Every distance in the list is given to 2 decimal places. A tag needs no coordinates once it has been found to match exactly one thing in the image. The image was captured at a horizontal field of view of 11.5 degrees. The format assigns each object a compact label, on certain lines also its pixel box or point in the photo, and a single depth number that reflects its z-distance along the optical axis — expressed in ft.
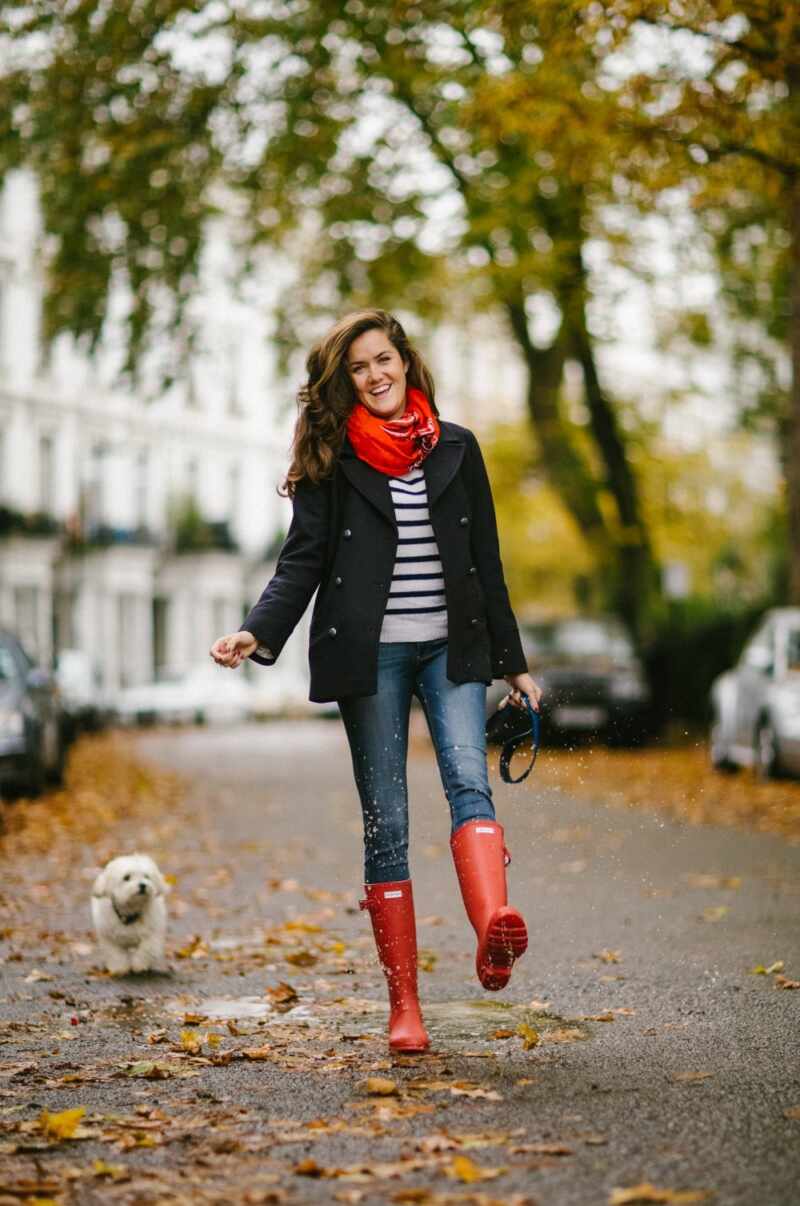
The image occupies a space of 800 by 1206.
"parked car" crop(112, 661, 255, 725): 305.20
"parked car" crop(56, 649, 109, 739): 228.50
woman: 35.60
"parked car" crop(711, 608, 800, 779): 108.60
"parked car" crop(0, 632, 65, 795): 104.06
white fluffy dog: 48.42
